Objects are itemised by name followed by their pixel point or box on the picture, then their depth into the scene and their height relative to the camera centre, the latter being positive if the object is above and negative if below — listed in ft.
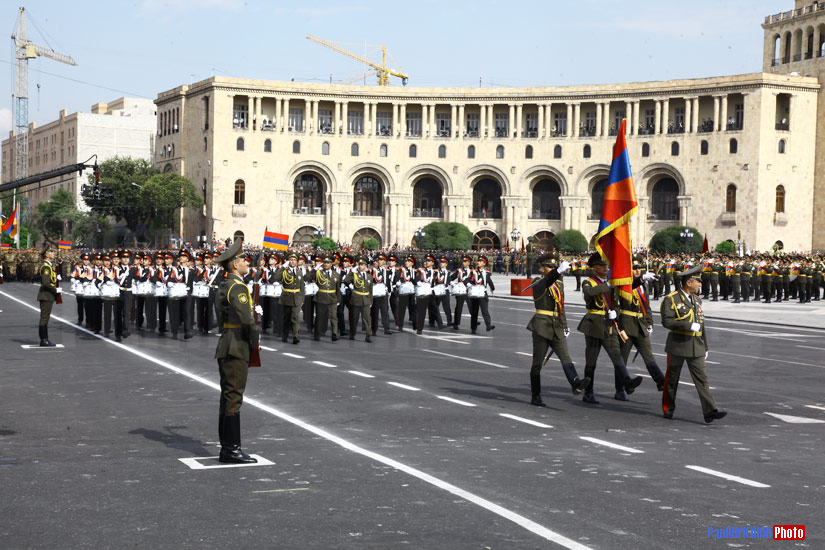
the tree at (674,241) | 239.50 +4.81
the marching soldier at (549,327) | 42.78 -2.76
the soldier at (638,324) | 45.55 -2.75
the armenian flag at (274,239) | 145.69 +2.53
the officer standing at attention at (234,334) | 30.55 -2.32
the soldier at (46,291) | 65.98 -2.39
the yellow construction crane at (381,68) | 390.21 +71.93
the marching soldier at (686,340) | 38.58 -2.93
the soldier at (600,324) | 43.88 -2.70
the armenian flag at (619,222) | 46.37 +1.81
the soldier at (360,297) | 72.13 -2.71
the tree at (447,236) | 249.34 +5.50
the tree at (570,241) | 251.39 +4.72
